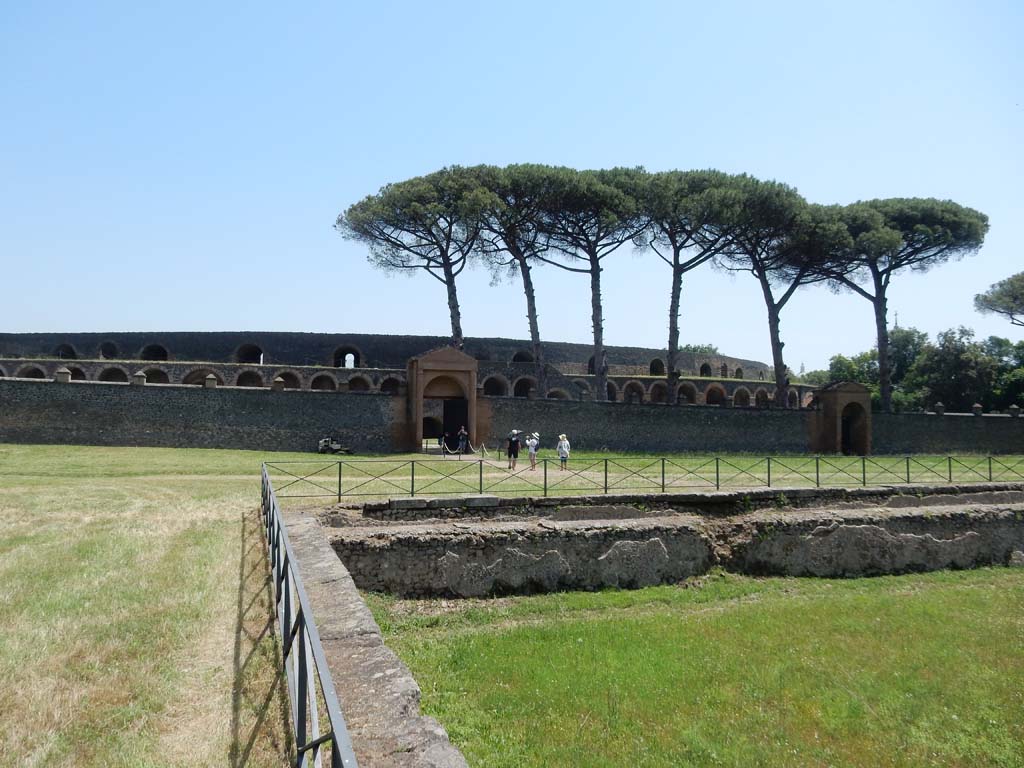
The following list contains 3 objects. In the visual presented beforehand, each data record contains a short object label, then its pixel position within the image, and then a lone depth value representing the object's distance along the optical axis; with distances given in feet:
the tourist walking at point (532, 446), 59.62
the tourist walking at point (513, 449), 58.91
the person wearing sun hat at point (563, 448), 58.13
